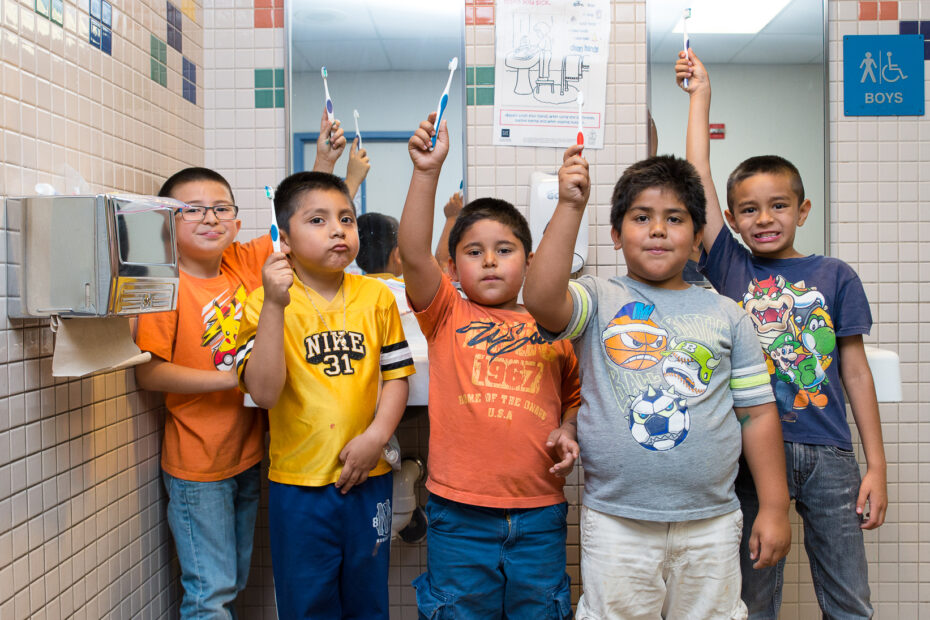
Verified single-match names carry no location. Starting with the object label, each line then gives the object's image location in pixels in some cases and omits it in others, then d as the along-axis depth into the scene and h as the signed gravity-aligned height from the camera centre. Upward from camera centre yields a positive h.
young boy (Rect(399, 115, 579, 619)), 1.27 -0.28
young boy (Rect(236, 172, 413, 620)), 1.32 -0.25
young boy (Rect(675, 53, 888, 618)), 1.36 -0.19
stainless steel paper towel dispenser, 1.09 +0.06
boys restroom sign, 1.89 +0.63
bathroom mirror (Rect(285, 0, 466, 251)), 1.85 +0.61
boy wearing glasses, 1.46 -0.25
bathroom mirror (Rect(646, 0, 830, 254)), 1.88 +0.59
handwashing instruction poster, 1.86 +0.64
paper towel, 1.13 -0.09
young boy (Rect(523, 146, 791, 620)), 1.16 -0.24
